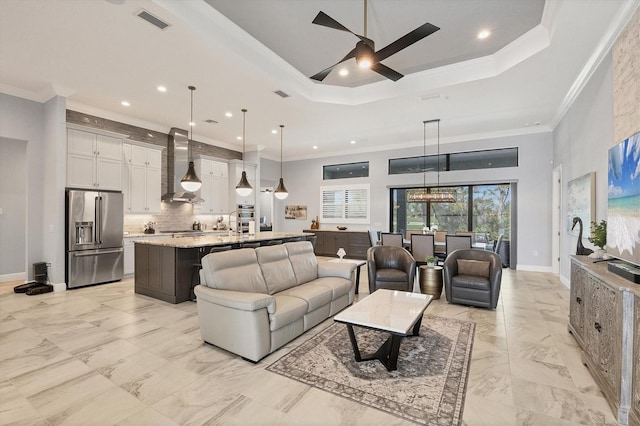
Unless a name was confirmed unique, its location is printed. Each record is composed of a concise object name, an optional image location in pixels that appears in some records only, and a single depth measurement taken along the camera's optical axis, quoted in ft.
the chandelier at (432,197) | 22.77
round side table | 15.90
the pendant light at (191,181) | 16.99
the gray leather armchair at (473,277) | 14.08
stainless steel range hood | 23.90
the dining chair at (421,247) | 19.81
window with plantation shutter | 30.83
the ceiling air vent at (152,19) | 10.28
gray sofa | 9.18
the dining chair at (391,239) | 21.07
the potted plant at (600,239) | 10.33
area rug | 7.09
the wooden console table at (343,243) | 29.46
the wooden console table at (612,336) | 6.32
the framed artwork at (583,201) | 13.47
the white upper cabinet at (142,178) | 21.18
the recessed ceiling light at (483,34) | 12.39
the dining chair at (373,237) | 25.37
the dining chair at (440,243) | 21.54
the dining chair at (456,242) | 19.13
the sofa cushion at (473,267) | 15.03
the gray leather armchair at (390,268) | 15.51
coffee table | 8.39
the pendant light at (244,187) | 19.81
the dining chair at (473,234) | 21.95
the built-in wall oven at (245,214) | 29.01
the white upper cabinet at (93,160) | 18.22
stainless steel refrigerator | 17.70
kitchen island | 15.19
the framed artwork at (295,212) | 34.76
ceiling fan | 8.96
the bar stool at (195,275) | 15.78
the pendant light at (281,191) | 22.00
